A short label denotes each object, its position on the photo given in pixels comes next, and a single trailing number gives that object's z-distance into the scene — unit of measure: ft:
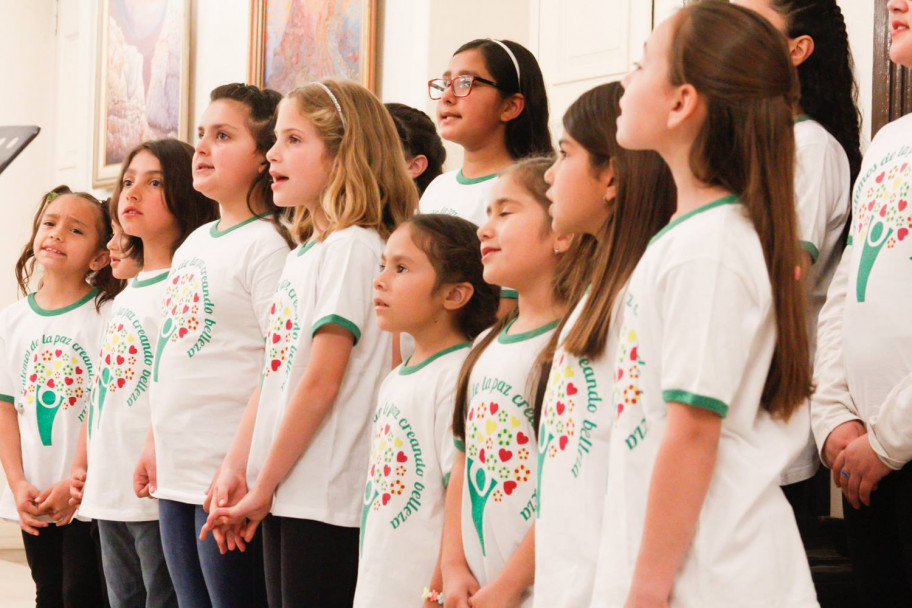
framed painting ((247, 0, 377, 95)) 15.37
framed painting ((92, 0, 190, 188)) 20.06
